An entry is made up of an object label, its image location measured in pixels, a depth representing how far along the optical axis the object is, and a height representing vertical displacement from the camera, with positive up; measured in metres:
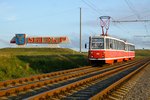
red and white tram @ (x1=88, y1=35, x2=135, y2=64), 32.94 +0.49
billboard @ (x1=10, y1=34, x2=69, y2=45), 78.18 +3.18
